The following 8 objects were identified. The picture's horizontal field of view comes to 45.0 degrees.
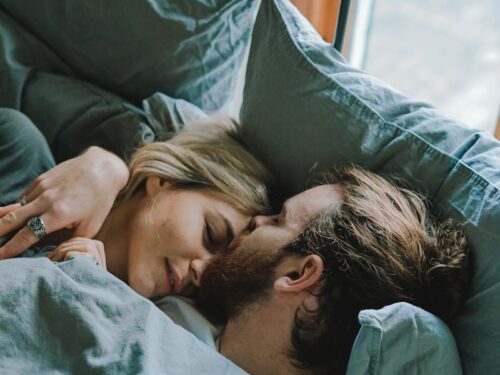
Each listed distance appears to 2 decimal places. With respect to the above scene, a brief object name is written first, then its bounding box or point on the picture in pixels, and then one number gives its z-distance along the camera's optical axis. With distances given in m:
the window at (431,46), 1.70
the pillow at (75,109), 1.37
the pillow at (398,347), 0.80
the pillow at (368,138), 0.86
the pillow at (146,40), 1.40
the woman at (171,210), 1.05
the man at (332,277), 0.90
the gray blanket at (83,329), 0.75
